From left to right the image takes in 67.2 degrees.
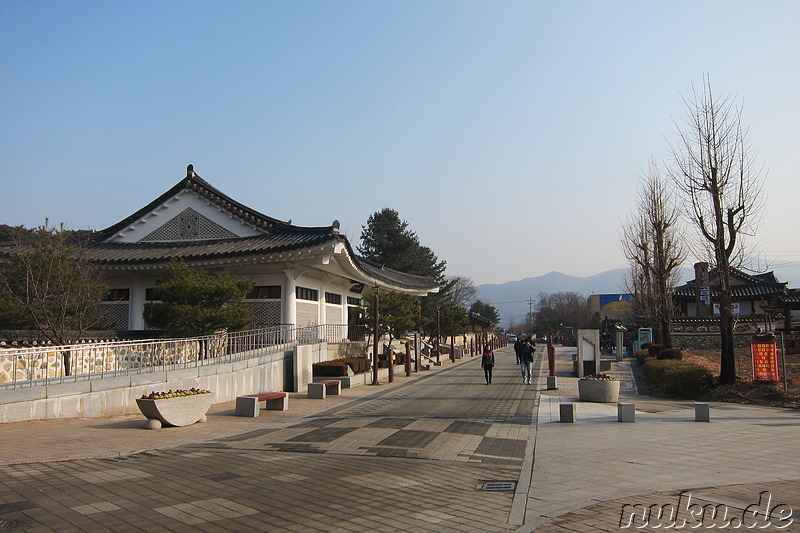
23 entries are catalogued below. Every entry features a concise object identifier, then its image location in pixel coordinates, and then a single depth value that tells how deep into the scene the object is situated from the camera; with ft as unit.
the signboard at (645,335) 127.74
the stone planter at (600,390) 54.29
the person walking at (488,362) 74.08
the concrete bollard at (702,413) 41.32
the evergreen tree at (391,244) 196.24
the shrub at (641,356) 94.41
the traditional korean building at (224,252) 78.12
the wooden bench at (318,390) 59.88
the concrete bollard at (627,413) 41.50
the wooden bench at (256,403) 46.37
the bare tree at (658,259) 92.26
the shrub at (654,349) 92.11
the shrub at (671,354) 78.18
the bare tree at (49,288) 53.62
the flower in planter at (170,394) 38.78
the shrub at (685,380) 57.62
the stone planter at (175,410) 38.32
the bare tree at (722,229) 58.18
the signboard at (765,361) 53.91
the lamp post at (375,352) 75.10
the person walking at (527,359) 74.59
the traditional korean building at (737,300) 122.21
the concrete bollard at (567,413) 42.24
